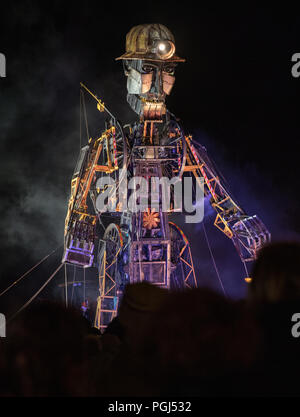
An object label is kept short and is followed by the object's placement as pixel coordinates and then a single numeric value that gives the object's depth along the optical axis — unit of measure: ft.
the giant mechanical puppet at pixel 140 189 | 29.43
